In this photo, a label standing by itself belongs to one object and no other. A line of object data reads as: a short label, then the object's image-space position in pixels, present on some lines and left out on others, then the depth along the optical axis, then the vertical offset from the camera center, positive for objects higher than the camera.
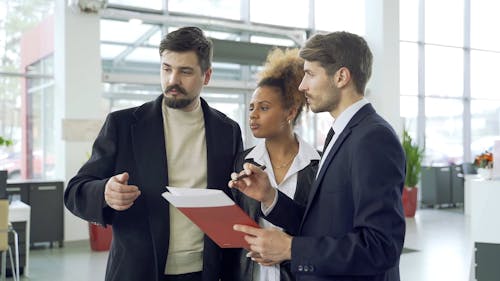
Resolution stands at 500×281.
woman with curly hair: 2.06 +0.00
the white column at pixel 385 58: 10.20 +1.45
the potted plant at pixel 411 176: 9.72 -0.78
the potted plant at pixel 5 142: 5.05 -0.08
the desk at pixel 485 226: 4.25 -0.78
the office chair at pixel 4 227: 4.52 -0.79
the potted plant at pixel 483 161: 6.62 -0.37
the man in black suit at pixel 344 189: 1.37 -0.16
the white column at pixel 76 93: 7.33 +0.57
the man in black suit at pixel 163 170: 1.77 -0.13
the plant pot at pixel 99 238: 6.87 -1.35
